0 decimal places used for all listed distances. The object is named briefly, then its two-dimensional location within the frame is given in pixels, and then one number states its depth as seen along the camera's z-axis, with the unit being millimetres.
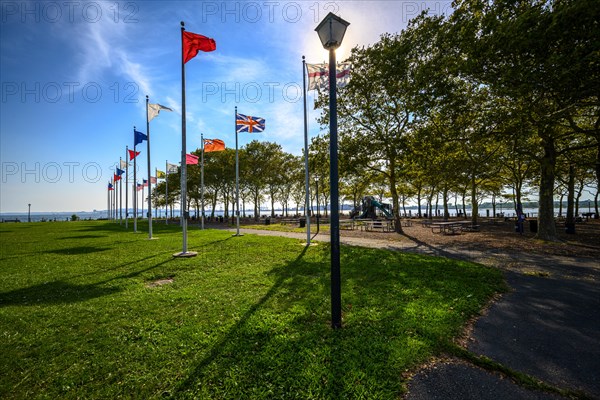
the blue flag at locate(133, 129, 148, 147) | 19734
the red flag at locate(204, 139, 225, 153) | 20094
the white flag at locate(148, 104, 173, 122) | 15328
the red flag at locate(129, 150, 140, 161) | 21998
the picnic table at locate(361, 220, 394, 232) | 24116
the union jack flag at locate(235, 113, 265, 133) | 17094
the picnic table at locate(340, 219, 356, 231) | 27972
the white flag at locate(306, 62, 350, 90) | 12398
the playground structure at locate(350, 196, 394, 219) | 41281
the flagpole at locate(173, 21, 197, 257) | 11716
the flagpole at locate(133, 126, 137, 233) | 21197
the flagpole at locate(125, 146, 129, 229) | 22967
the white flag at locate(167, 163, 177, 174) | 25562
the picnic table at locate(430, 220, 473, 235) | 19953
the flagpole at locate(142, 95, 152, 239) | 17559
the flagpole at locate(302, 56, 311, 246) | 14711
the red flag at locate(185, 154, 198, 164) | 20100
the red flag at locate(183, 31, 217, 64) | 11414
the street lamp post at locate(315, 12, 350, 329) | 4695
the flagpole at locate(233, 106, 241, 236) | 17797
